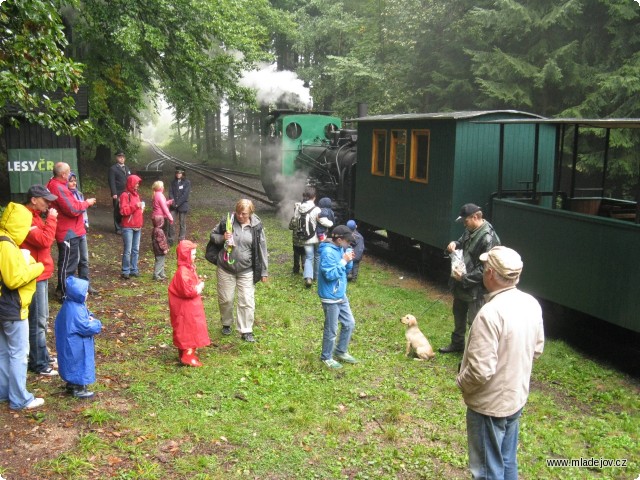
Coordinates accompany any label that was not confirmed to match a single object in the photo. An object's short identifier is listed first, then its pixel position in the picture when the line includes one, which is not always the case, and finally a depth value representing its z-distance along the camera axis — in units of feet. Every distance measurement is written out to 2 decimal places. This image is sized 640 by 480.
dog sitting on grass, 25.86
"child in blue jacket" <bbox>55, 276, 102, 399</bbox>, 19.31
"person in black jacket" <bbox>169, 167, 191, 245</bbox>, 44.16
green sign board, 43.88
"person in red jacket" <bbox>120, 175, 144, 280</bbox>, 34.63
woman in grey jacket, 25.58
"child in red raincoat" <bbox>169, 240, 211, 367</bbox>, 22.97
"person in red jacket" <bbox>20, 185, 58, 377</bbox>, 20.66
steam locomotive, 25.92
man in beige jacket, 12.66
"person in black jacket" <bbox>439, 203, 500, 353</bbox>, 23.95
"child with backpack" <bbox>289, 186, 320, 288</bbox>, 36.76
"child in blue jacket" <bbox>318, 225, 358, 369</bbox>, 22.82
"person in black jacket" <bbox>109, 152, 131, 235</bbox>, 45.98
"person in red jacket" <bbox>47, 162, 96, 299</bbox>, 27.89
